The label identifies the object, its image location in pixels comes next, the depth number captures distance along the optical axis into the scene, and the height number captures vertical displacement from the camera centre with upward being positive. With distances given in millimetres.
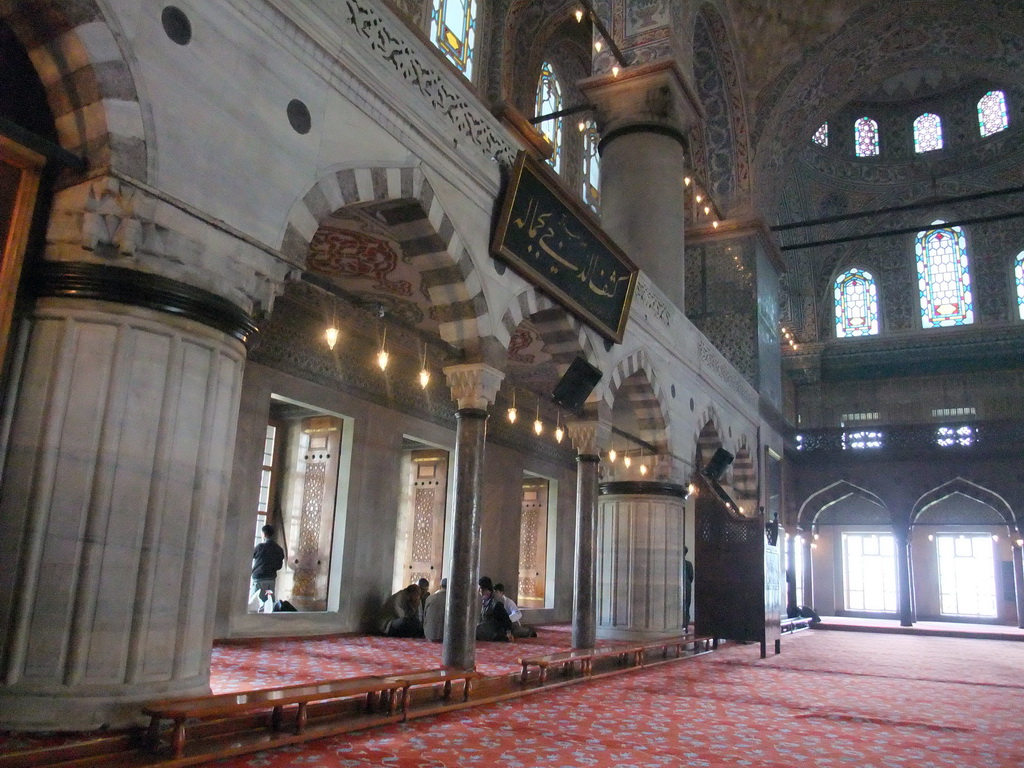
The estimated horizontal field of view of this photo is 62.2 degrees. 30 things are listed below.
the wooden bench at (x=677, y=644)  8045 -635
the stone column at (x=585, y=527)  7621 +445
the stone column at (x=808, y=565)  18516 +463
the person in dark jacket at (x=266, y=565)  7734 -24
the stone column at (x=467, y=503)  5594 +459
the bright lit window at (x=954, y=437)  17156 +3110
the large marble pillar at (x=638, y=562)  9484 +192
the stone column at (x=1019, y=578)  16859 +351
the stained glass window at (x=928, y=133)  20109 +10689
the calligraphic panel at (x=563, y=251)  6312 +2636
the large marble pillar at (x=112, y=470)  3139 +334
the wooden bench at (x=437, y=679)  4418 -593
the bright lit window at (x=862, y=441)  18170 +3126
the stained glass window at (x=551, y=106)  13992 +7787
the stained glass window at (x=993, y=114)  19188 +10706
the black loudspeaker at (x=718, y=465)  11867 +1632
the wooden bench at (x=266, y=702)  3158 -568
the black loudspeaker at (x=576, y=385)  7516 +1672
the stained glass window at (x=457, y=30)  11648 +7467
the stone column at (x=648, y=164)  11016 +5402
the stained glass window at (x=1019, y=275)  18859 +7004
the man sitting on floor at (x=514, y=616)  8797 -434
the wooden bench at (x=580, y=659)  5838 -607
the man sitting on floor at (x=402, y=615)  8422 -461
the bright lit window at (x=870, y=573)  19375 +373
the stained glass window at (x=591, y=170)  14977 +7165
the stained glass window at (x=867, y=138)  20781 +10823
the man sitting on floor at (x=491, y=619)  8516 -457
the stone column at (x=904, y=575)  16500 +302
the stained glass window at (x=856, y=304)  20500 +6795
